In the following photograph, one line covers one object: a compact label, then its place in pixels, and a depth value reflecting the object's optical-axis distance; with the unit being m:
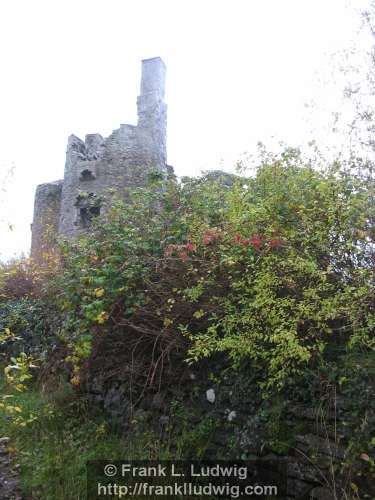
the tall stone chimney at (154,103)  14.02
